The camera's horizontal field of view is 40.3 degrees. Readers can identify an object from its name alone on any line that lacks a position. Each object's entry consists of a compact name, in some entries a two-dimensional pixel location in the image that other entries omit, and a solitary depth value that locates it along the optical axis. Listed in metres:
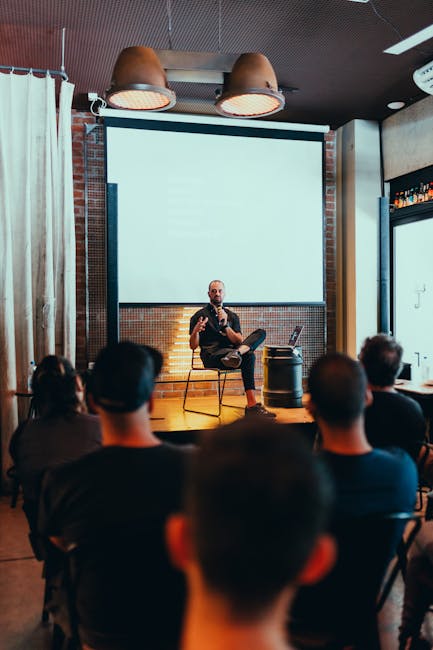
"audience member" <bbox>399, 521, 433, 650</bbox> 2.00
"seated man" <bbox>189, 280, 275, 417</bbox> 5.11
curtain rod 4.15
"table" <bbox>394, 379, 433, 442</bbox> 4.08
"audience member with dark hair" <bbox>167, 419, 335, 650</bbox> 0.65
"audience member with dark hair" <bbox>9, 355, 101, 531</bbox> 2.09
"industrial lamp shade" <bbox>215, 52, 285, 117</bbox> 3.24
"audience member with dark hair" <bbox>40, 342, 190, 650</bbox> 1.35
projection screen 5.86
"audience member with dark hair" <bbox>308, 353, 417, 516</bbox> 1.48
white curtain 4.08
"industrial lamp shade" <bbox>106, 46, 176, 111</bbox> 3.21
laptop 5.55
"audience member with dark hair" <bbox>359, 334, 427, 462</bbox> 2.43
